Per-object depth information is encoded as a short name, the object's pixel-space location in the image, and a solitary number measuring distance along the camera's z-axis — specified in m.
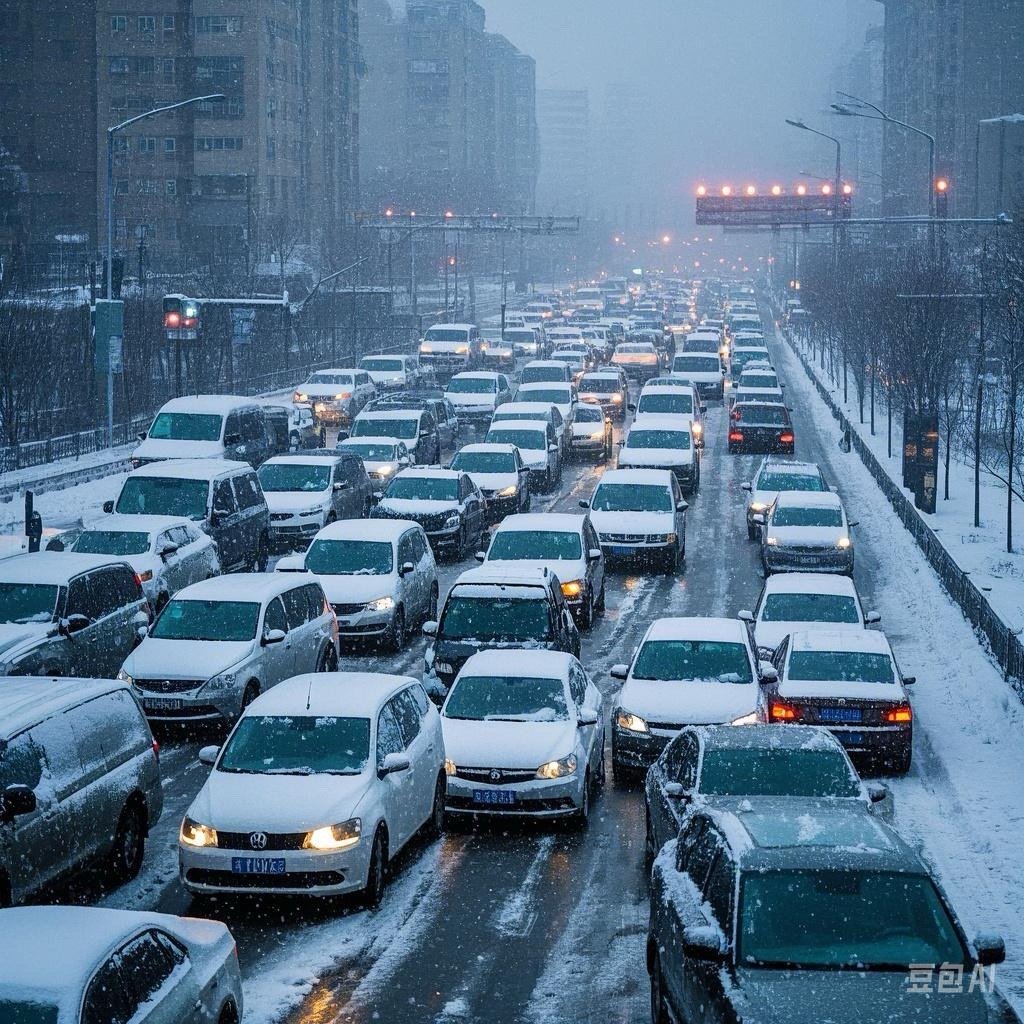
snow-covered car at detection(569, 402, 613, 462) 47.50
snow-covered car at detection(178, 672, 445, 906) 12.24
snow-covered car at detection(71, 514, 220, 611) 23.69
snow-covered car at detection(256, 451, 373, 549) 31.67
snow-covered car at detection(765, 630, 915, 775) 17.58
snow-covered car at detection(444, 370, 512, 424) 52.59
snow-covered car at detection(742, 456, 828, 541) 34.12
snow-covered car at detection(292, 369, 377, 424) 52.97
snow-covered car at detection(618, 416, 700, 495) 39.12
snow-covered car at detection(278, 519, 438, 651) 23.36
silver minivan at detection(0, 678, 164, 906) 11.61
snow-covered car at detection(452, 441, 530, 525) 35.38
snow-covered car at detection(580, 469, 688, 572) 30.41
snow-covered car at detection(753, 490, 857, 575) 29.36
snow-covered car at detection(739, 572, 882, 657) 22.42
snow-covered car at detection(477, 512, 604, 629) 25.20
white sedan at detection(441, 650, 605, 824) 14.93
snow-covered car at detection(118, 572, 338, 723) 18.06
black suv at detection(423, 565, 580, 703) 20.17
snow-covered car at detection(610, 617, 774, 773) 16.64
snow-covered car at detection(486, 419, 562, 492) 40.09
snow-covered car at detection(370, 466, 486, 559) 30.72
